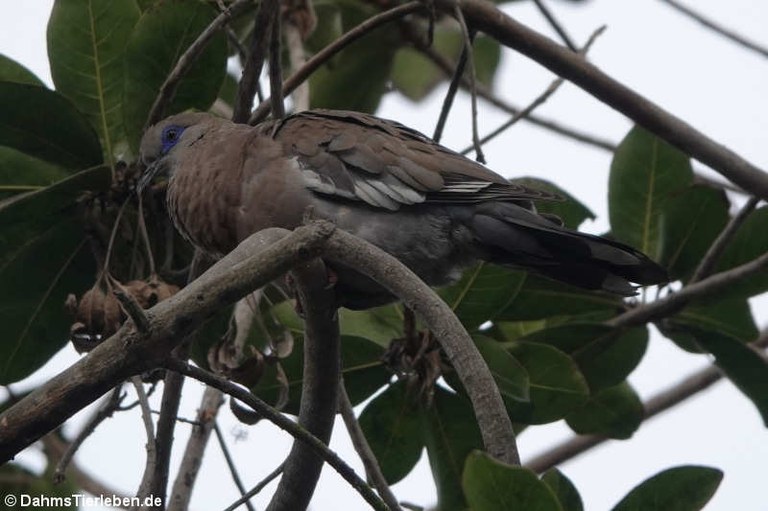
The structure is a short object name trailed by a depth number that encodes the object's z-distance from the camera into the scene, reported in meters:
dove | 7.60
